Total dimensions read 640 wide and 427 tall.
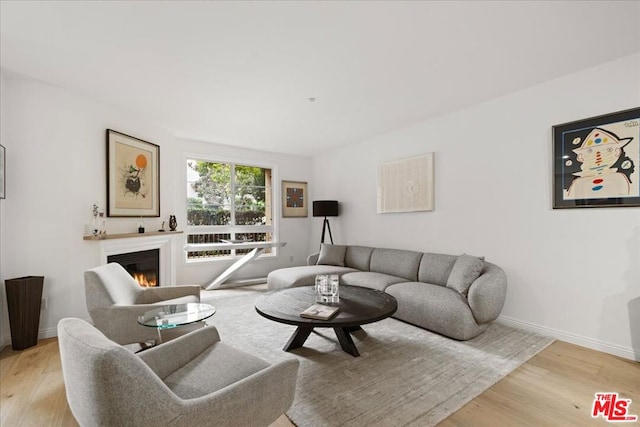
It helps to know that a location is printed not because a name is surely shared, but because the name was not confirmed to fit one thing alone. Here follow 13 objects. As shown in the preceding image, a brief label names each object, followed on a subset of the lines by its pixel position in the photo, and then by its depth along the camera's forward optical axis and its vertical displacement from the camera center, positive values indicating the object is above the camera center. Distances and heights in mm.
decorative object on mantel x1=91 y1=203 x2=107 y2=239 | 3380 -117
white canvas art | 4191 +403
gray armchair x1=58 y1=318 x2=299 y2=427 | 932 -704
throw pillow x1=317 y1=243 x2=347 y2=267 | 4996 -738
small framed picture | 6262 +260
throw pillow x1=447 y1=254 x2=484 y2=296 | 3076 -649
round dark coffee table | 2273 -835
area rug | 1845 -1245
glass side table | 2008 -764
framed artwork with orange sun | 3666 +463
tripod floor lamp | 5461 +64
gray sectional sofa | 2869 -880
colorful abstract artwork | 2545 +463
